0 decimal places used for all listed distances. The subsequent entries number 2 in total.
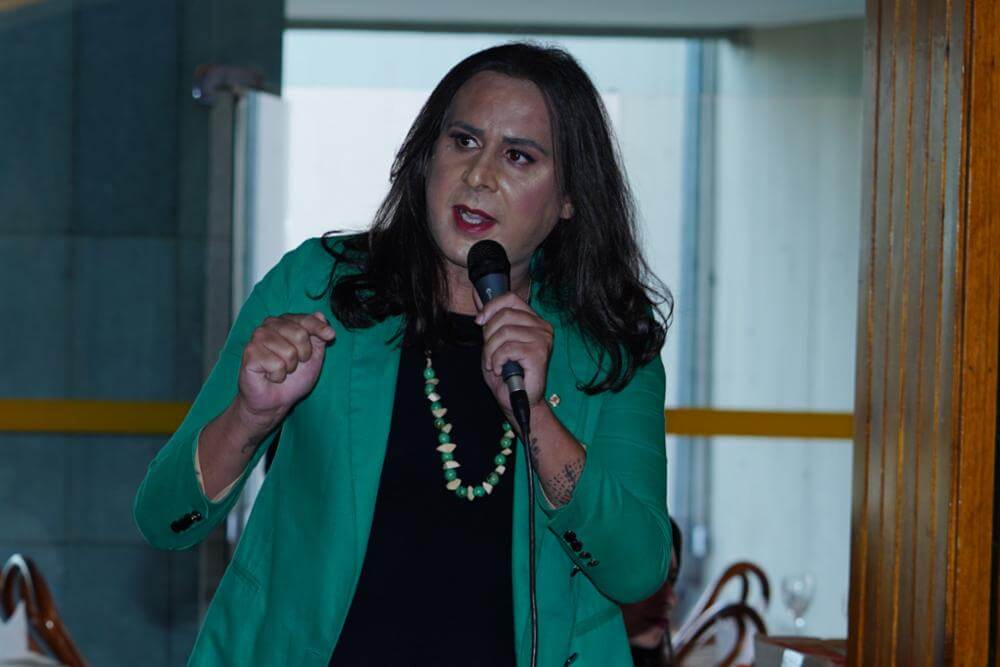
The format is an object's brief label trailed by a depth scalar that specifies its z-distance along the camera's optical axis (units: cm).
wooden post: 585
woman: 582
